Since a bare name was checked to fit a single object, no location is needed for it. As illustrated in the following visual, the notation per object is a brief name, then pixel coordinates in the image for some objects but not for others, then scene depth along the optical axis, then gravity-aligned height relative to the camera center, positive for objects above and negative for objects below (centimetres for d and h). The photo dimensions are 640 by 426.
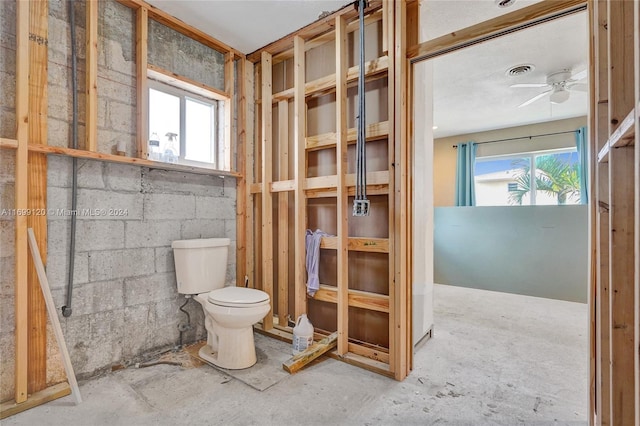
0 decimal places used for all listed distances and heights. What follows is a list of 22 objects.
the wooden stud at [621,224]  93 -3
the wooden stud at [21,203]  166 +6
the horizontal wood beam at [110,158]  171 +34
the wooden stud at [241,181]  282 +29
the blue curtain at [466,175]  520 +62
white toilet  205 -57
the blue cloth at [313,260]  247 -36
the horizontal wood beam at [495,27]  155 +99
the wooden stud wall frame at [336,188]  202 +19
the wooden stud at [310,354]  204 -94
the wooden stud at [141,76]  215 +93
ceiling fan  318 +130
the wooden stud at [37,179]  173 +19
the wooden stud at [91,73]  192 +85
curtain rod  451 +114
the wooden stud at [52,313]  171 -53
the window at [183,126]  240 +72
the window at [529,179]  463 +52
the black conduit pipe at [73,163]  187 +30
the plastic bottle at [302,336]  229 -88
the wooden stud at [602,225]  110 -5
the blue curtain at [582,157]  421 +75
